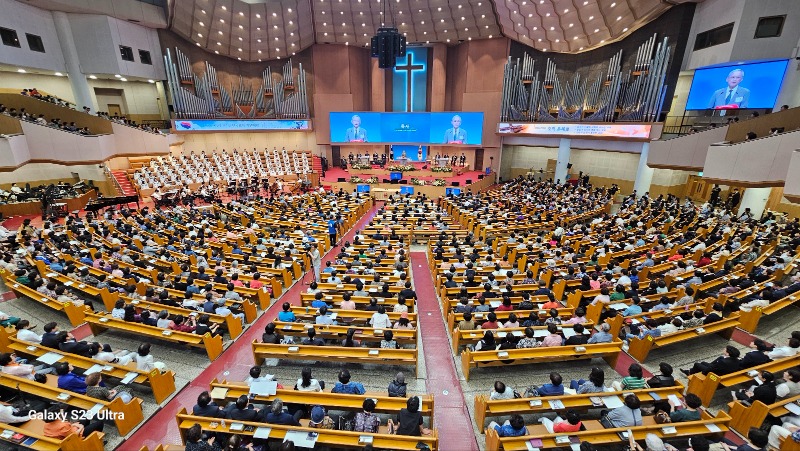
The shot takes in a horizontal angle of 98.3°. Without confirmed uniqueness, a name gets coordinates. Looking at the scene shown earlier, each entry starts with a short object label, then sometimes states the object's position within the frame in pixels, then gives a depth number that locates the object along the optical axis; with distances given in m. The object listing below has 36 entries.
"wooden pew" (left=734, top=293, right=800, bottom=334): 8.15
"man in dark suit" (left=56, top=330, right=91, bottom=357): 6.76
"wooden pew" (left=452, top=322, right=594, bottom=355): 7.68
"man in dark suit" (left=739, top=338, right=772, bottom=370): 6.48
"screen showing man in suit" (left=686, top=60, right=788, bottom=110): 16.28
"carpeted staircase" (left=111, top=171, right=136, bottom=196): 22.98
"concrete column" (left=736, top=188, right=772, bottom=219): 17.34
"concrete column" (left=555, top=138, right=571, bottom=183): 26.19
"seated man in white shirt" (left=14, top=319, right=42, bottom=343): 7.05
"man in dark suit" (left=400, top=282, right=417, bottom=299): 9.35
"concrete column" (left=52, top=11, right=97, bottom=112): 21.62
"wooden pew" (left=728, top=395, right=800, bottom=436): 5.41
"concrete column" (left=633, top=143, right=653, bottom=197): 21.52
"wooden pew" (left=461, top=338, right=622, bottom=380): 7.09
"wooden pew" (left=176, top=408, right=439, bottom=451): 5.19
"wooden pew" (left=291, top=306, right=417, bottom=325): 8.72
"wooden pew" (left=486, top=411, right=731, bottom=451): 5.17
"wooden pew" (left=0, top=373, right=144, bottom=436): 5.75
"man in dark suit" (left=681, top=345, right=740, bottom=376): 6.34
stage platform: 25.84
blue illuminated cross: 32.84
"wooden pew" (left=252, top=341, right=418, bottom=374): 7.20
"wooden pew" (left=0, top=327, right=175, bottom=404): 6.48
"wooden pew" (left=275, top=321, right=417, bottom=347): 7.93
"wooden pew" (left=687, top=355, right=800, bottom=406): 6.17
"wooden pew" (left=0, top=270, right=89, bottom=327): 8.59
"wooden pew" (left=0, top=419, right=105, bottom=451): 4.91
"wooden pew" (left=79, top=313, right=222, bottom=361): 7.69
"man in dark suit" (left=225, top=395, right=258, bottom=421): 5.41
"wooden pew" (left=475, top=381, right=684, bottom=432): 5.84
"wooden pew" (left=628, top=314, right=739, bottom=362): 7.54
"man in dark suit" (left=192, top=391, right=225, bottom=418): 5.58
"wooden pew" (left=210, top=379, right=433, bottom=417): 5.88
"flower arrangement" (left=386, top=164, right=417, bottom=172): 28.35
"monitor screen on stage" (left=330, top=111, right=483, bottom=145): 31.27
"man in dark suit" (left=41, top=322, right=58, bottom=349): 6.85
